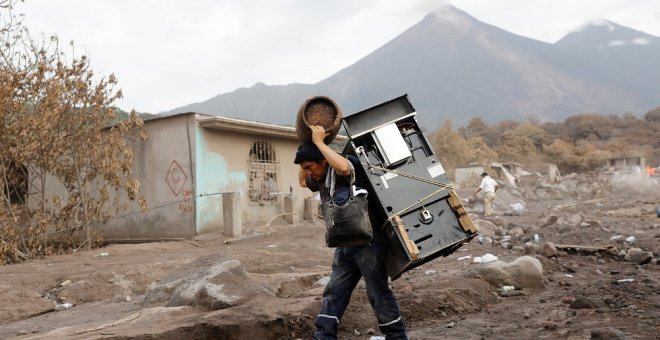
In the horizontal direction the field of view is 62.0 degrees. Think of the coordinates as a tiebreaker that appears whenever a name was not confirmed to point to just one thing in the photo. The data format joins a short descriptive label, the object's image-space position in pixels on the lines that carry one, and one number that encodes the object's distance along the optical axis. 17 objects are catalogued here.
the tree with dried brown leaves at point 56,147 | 10.40
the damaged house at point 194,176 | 12.60
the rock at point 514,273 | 5.87
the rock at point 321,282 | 5.92
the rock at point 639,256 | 7.40
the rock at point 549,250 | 7.85
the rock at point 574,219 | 13.01
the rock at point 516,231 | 10.81
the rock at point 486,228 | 10.88
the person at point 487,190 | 15.56
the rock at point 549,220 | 12.78
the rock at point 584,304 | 4.56
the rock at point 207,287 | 4.85
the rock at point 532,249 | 8.06
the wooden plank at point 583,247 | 8.23
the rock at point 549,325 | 4.08
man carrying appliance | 3.34
